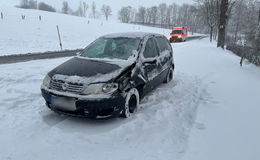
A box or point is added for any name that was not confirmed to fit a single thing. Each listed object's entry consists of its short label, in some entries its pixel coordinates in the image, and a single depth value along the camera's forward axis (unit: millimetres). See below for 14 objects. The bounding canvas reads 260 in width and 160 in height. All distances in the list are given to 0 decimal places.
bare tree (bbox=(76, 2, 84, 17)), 128000
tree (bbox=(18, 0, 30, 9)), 103612
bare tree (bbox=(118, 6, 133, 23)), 116938
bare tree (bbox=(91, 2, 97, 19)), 125538
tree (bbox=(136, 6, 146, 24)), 111550
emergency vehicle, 26344
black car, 3066
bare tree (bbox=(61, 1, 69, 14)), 102150
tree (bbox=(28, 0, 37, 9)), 106319
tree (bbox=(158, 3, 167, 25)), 114750
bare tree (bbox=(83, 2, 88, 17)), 129950
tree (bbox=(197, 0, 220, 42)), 28384
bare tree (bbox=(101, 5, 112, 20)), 115625
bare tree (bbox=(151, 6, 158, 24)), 110312
